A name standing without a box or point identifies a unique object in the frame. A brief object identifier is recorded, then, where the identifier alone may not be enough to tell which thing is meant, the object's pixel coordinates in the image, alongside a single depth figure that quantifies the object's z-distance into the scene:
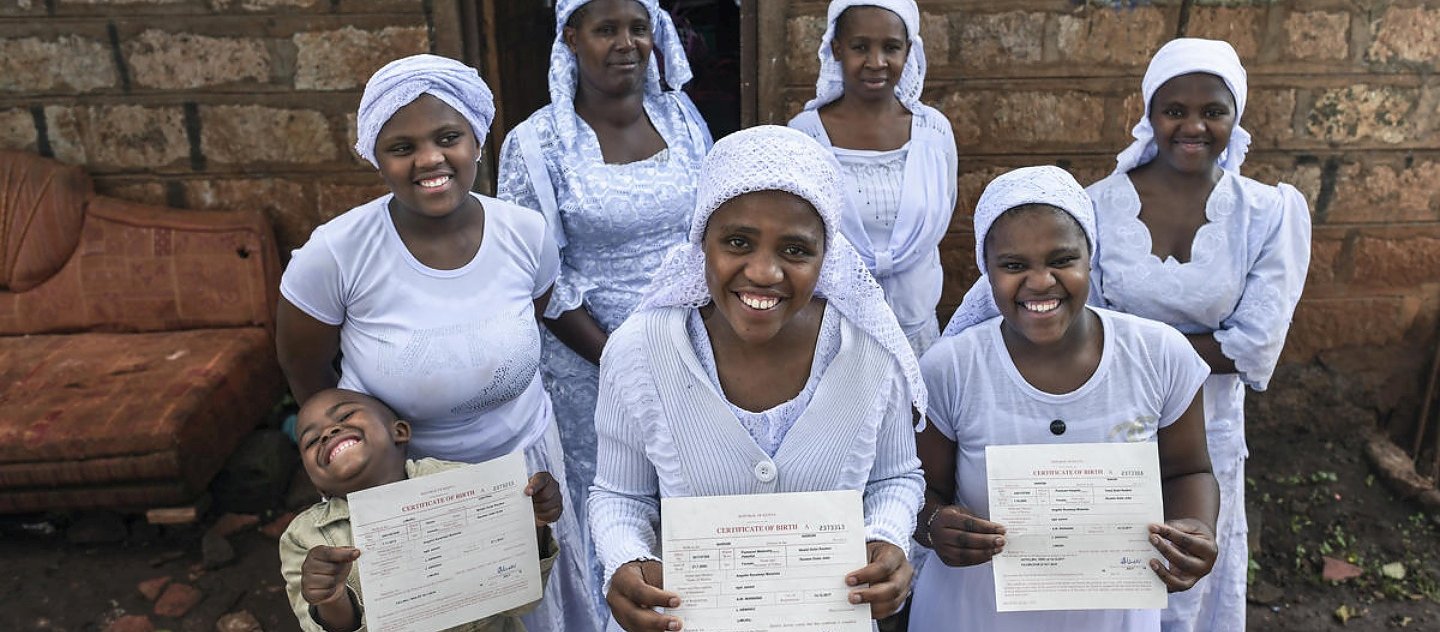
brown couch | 4.19
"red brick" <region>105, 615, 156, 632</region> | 3.67
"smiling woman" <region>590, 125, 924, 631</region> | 1.76
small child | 1.97
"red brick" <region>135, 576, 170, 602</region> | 3.87
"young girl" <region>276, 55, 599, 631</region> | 2.22
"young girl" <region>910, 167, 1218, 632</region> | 2.01
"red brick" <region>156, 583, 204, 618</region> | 3.77
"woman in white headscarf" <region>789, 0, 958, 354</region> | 3.26
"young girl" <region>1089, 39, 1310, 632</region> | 2.66
